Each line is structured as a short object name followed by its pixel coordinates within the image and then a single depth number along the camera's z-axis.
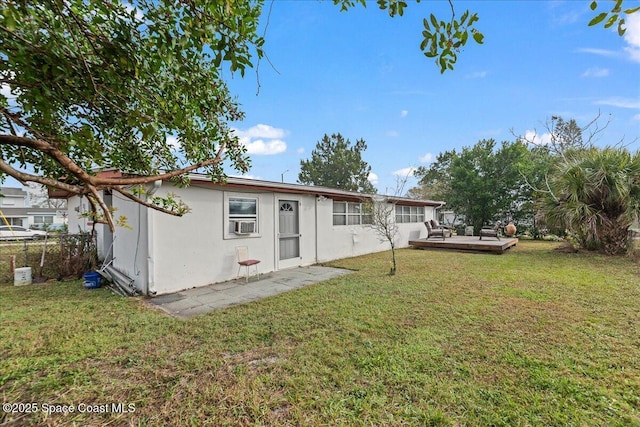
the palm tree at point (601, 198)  8.80
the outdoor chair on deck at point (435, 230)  13.85
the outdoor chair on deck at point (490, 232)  13.74
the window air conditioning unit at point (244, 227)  7.03
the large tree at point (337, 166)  29.53
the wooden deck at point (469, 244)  11.18
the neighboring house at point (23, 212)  27.42
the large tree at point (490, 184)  17.41
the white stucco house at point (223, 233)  5.75
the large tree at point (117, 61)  1.60
